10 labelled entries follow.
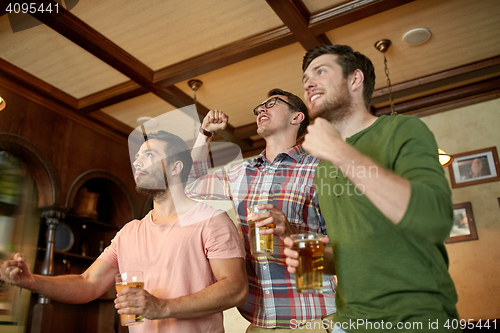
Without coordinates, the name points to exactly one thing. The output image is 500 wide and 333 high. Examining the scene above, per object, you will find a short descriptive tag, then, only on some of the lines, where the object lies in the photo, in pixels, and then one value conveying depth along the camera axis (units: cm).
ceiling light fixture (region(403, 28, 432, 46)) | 324
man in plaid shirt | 158
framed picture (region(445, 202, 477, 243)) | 380
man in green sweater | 88
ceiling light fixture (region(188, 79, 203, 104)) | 376
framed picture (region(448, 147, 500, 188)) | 385
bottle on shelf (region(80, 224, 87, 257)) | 429
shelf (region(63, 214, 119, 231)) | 417
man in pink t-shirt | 142
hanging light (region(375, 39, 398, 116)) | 335
